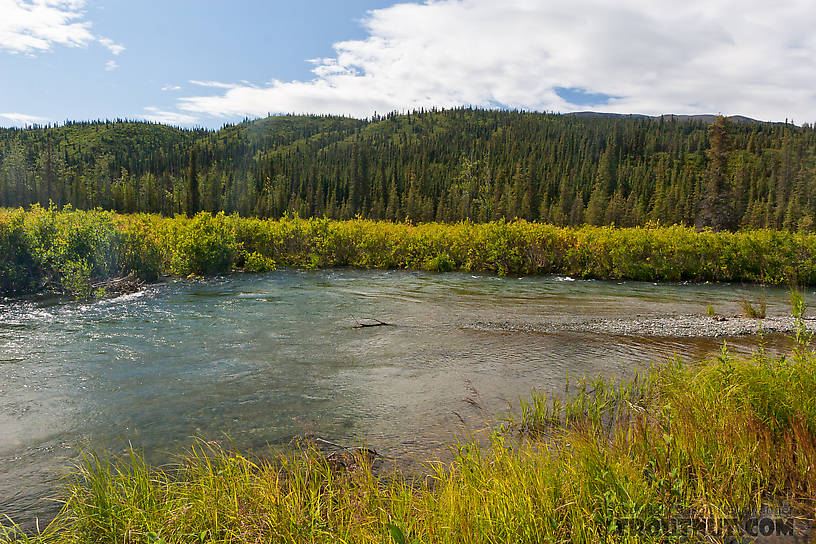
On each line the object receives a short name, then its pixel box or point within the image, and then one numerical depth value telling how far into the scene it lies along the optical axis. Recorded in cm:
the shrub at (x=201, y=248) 1814
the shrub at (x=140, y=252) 1641
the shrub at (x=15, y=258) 1335
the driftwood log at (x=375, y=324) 1132
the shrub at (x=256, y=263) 2041
